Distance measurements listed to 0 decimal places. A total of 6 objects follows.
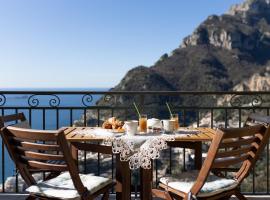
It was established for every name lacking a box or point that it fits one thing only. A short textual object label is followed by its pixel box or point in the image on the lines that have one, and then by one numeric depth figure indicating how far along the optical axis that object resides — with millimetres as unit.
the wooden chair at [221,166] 2273
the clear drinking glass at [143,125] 2885
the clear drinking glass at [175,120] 2992
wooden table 2656
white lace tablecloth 2547
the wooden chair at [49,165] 2246
